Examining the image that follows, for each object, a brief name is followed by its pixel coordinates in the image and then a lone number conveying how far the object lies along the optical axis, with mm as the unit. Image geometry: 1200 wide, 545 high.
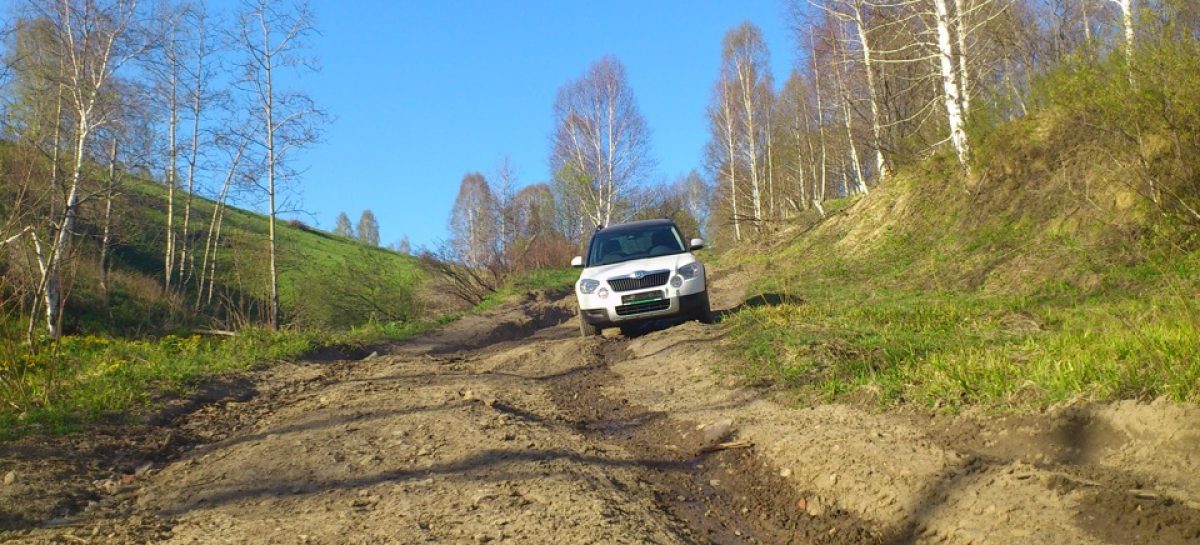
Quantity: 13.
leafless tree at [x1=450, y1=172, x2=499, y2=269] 27244
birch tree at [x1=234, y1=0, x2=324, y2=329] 14789
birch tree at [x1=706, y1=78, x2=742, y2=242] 35969
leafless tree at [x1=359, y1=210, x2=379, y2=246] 96275
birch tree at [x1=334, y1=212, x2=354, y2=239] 91512
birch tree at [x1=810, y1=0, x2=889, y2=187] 19031
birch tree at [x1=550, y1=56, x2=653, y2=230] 37375
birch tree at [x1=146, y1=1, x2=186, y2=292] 19047
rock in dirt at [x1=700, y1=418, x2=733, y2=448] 5352
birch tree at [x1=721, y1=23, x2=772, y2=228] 34750
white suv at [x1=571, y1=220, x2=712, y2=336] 10172
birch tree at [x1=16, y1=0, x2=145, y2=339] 14844
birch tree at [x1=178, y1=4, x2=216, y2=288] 20650
